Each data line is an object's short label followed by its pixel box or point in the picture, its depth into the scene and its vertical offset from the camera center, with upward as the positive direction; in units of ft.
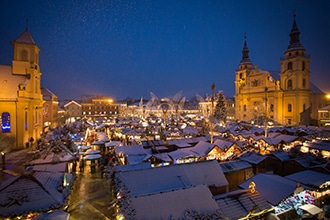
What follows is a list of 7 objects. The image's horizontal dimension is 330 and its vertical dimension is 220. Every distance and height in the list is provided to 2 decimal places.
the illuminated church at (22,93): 70.90 +6.20
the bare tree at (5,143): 53.57 -10.43
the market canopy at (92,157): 53.93 -14.12
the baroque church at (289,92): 124.88 +12.14
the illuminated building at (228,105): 202.59 +3.98
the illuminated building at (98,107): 233.14 +2.56
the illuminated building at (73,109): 217.77 -0.14
